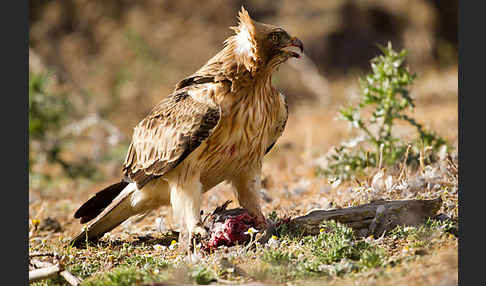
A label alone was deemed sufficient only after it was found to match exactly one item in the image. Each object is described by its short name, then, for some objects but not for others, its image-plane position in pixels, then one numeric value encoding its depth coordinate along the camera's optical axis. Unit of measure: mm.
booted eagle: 9586
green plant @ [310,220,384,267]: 7922
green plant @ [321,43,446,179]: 12602
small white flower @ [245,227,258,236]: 9094
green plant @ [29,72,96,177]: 18391
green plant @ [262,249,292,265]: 8273
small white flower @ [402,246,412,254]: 8211
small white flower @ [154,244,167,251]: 10125
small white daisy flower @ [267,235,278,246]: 9216
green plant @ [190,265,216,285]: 7789
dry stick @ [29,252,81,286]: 8002
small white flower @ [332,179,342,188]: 10258
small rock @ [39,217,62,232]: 13055
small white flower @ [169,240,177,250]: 9980
